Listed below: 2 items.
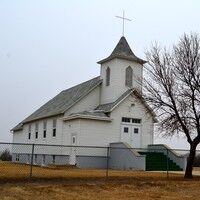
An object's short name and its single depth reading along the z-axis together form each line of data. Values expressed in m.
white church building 35.25
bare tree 25.52
